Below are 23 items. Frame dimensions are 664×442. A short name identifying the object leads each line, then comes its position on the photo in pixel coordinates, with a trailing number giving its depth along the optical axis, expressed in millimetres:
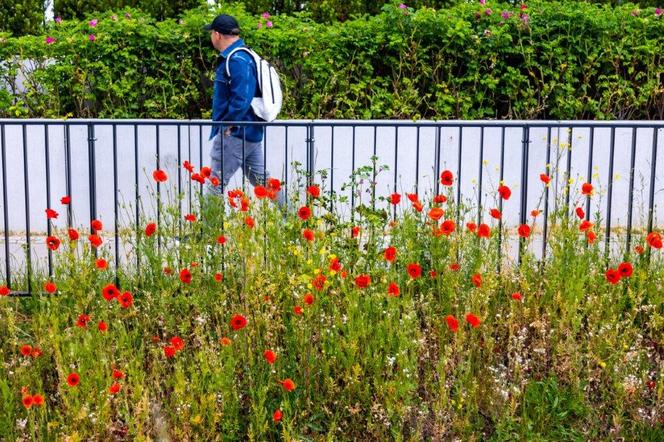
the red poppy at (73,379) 7457
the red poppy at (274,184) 9922
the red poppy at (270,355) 7559
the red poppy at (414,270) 8477
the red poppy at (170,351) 7710
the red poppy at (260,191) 9844
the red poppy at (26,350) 7926
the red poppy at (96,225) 9992
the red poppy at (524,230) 9739
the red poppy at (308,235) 9145
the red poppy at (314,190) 9830
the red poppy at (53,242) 9414
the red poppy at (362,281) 8359
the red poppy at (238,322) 7837
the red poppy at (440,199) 10109
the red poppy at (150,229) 9859
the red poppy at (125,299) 8320
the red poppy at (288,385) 7406
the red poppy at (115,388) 7516
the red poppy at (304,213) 9286
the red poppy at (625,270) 9008
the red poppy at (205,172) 10626
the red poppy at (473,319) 7953
